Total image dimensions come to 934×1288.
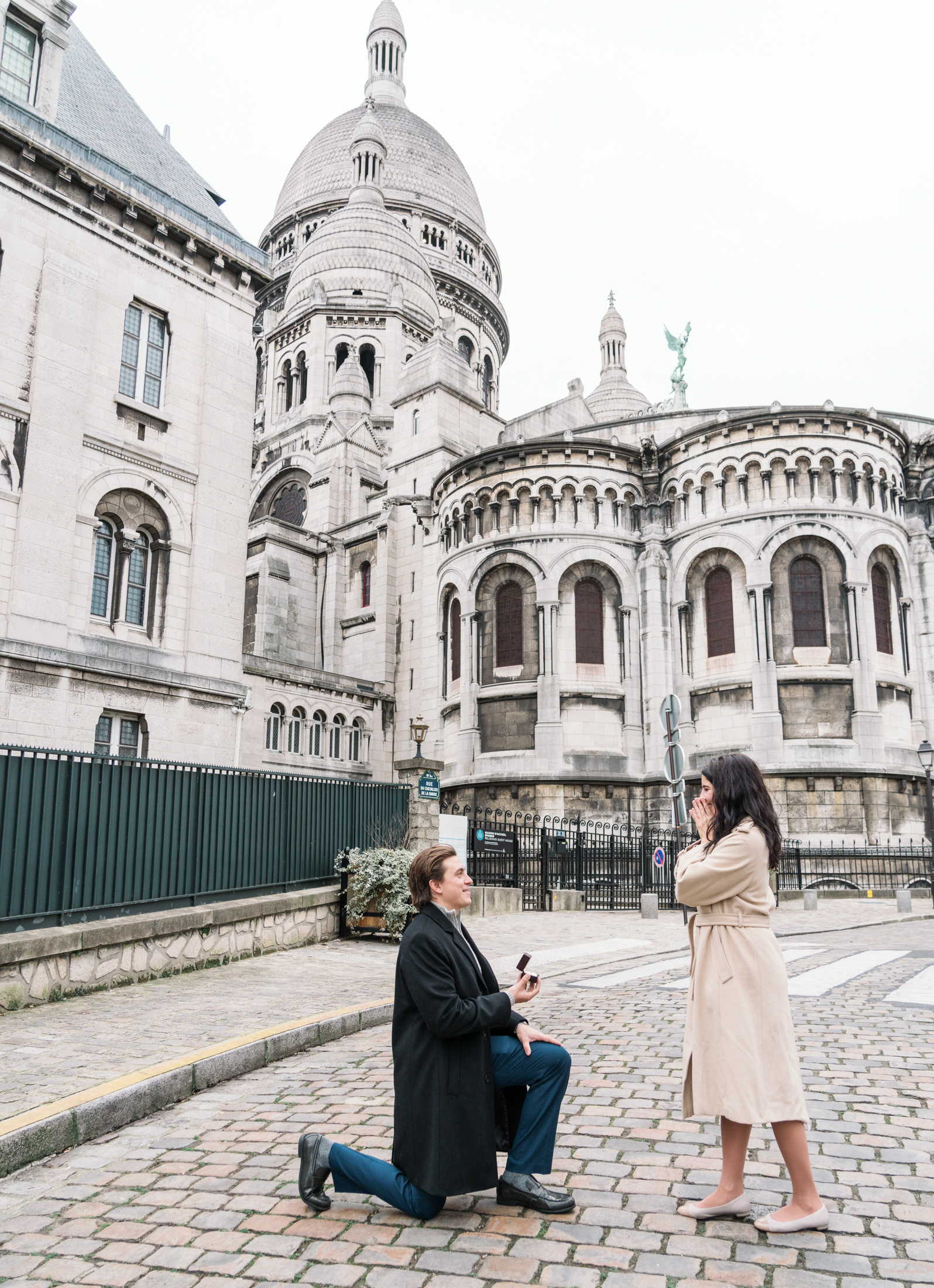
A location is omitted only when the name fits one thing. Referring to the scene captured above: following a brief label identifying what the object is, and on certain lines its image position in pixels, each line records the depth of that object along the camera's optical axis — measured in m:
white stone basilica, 20.12
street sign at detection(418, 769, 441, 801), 15.20
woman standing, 3.80
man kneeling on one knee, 3.82
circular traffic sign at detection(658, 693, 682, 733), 11.80
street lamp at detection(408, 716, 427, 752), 19.99
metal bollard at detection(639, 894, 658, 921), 18.70
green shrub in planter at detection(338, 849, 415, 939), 12.77
